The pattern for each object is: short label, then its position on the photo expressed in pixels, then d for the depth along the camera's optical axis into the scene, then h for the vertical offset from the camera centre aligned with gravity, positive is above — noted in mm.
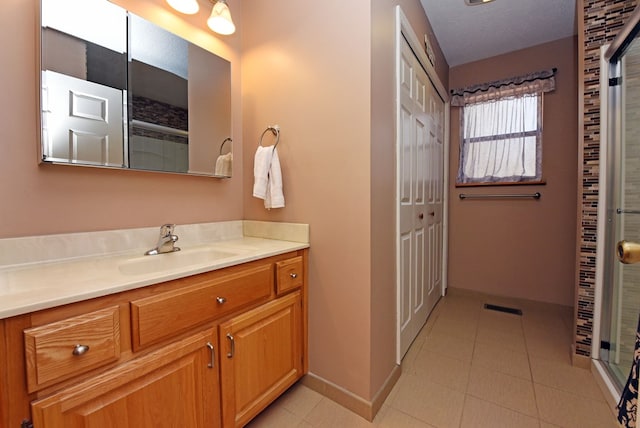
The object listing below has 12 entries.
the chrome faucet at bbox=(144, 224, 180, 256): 1309 -157
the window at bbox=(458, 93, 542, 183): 2512 +668
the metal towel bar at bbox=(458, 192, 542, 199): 2514 +130
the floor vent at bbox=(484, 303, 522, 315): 2459 -938
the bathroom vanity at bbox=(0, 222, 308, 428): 625 -417
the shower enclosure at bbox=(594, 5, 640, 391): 1383 +41
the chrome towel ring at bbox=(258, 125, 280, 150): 1551 +453
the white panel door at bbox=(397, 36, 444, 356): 1608 +105
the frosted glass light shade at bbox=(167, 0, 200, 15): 1361 +1041
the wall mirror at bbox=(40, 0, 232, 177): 1040 +531
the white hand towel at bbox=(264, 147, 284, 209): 1496 +132
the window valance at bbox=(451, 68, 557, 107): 2426 +1165
